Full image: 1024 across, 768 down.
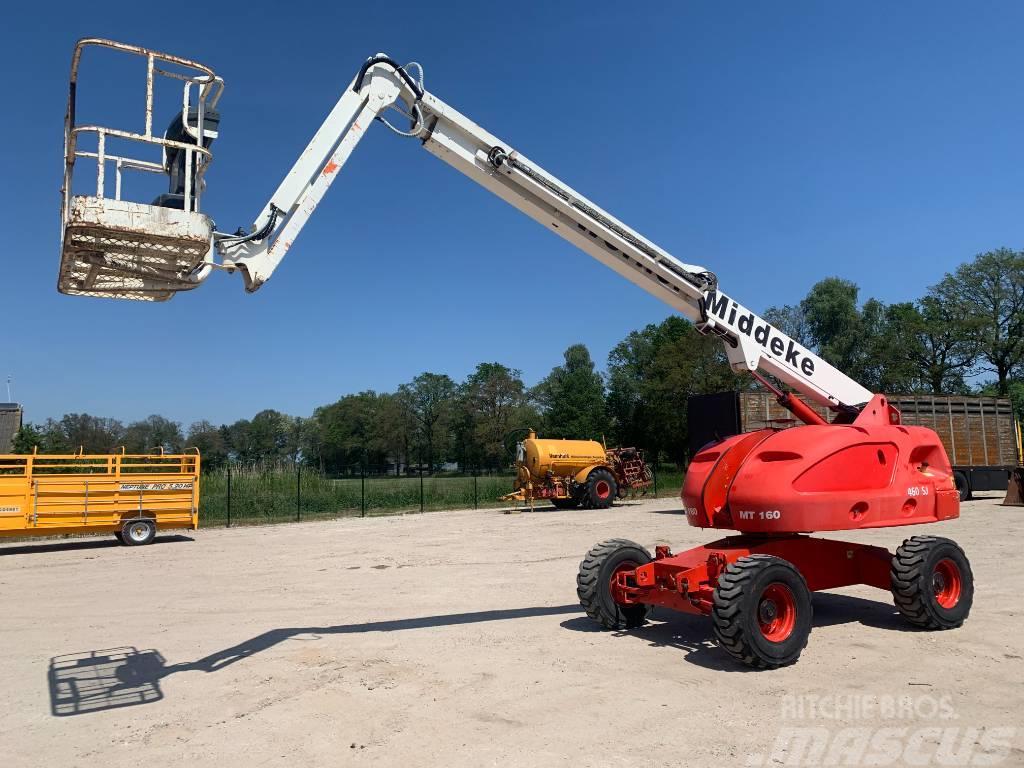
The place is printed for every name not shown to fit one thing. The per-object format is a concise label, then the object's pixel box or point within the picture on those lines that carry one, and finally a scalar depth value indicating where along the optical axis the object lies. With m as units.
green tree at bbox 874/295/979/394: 54.00
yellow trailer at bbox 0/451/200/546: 16.58
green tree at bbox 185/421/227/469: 115.56
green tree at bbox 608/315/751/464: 54.75
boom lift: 5.52
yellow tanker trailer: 26.30
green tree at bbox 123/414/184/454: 106.69
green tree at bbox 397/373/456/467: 100.12
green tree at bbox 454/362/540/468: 82.88
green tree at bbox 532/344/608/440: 78.06
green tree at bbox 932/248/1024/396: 53.03
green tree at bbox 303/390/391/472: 105.38
